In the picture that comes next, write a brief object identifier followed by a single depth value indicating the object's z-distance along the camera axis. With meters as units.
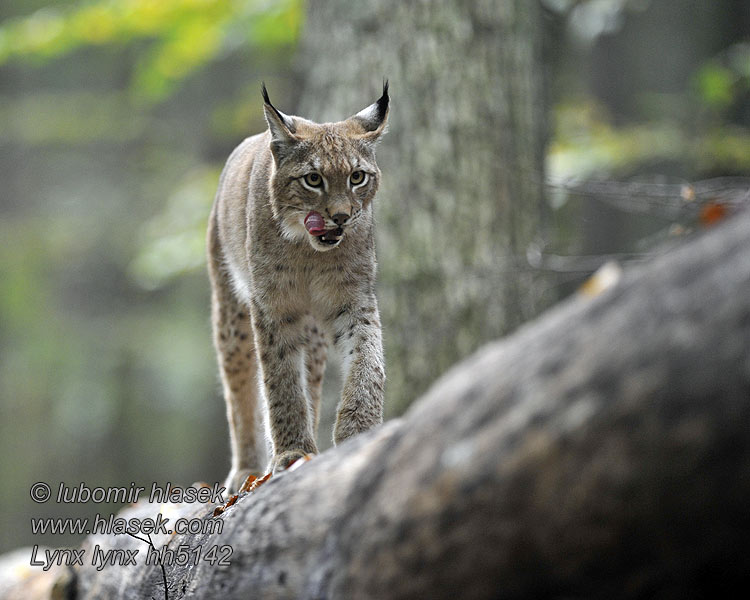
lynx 7.53
